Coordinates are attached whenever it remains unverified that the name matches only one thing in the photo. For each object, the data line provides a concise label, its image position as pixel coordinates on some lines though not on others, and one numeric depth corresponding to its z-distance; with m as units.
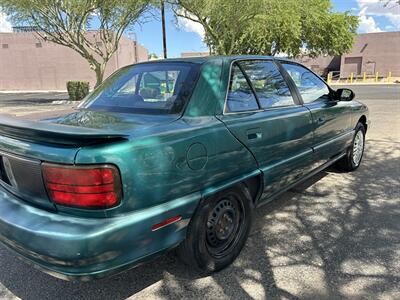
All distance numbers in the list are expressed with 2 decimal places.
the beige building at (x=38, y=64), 38.59
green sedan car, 2.02
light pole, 17.05
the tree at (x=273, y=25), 16.12
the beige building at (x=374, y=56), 49.91
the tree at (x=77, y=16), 16.83
